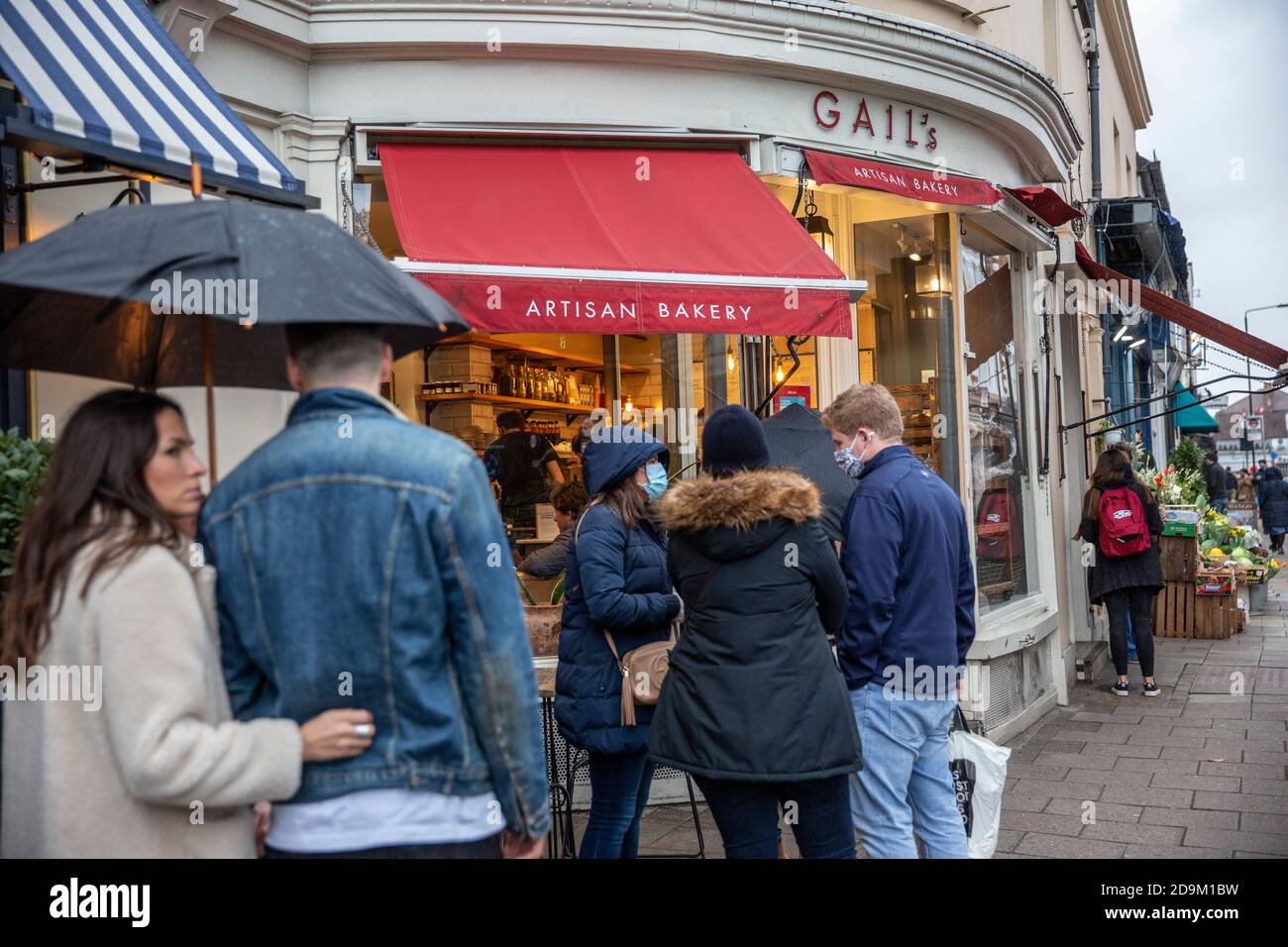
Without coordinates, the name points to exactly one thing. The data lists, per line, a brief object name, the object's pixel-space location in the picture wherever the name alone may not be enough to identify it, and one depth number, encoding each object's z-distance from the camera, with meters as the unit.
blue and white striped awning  4.04
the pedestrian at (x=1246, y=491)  31.93
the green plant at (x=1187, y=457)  19.01
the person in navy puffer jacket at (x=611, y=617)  4.20
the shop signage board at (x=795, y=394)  8.29
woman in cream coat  2.13
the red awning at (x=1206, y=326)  9.99
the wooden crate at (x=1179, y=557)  12.04
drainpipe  13.33
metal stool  5.07
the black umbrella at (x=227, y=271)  2.25
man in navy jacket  4.11
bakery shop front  5.91
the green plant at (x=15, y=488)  2.96
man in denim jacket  2.25
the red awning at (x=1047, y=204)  8.80
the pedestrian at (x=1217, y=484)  23.83
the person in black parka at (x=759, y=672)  3.48
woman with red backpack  9.23
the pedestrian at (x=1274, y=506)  22.52
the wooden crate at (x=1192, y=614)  12.35
